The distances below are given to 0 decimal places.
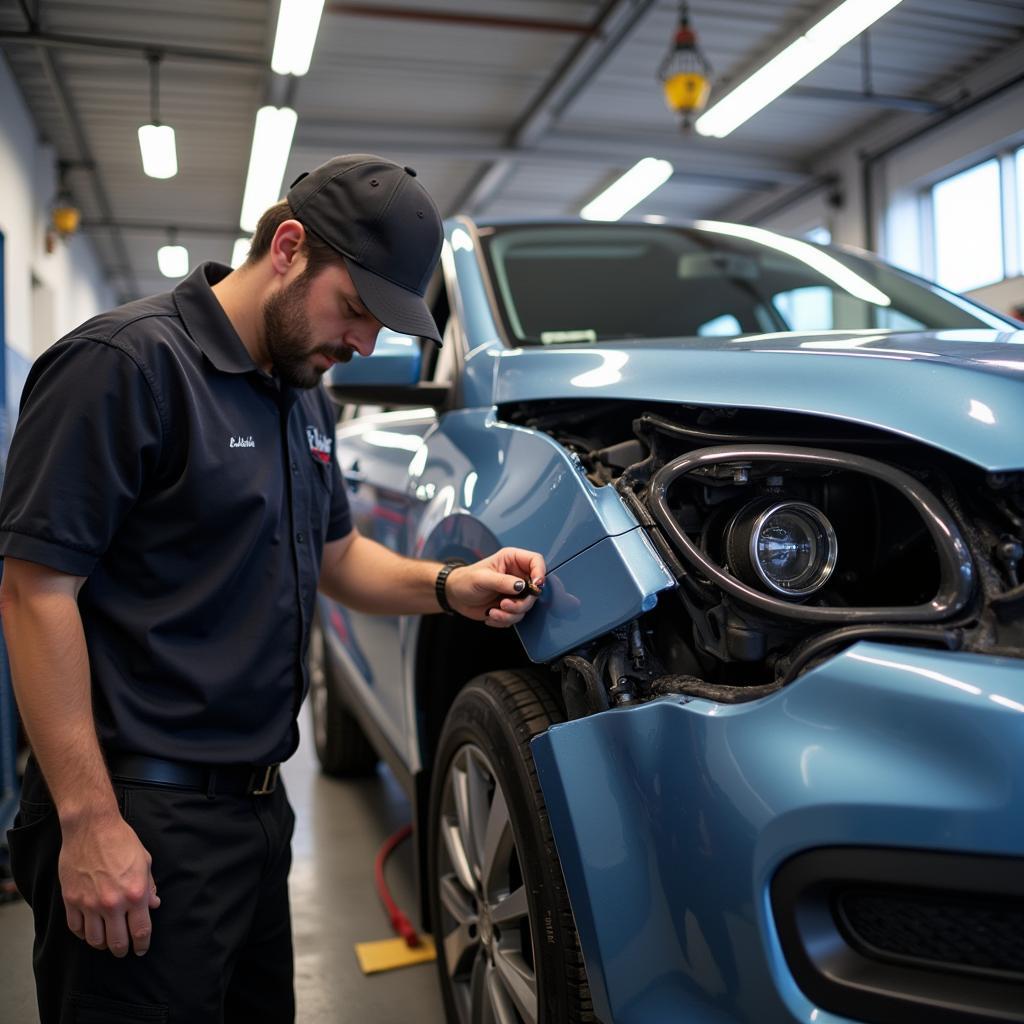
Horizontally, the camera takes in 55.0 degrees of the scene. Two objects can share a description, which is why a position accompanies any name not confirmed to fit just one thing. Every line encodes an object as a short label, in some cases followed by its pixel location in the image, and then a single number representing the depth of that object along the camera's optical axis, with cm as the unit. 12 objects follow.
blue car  94
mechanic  117
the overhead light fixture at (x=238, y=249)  1280
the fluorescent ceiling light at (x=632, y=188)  938
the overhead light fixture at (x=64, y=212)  972
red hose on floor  235
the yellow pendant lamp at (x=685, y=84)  574
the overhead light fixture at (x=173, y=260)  1333
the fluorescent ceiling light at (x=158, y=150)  779
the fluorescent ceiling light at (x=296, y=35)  550
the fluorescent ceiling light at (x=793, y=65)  564
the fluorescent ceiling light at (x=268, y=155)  733
